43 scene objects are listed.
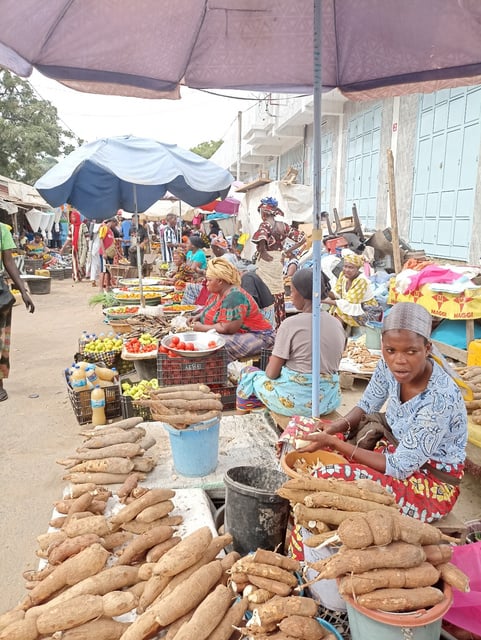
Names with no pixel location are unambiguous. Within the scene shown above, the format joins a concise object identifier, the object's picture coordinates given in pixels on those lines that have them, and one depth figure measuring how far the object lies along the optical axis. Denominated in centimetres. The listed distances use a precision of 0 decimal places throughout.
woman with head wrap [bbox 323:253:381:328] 689
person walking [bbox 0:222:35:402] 546
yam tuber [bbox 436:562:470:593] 160
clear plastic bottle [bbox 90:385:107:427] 471
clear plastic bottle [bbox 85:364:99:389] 483
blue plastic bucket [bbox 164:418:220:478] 298
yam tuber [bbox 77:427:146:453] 309
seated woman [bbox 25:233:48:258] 2047
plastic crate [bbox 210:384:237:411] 478
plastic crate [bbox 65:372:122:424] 479
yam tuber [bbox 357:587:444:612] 151
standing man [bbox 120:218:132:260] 1833
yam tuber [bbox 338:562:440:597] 154
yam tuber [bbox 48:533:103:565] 212
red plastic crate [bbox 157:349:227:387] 442
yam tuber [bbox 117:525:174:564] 217
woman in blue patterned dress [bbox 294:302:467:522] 214
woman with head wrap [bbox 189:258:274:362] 508
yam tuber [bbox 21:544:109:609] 193
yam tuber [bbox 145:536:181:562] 218
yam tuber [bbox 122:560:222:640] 172
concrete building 764
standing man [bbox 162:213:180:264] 1558
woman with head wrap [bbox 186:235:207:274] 919
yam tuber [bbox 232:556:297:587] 183
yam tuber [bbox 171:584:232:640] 167
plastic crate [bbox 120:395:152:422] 462
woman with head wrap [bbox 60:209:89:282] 1600
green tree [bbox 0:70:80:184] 2377
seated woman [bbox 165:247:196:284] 944
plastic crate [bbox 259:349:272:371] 512
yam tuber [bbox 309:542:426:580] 157
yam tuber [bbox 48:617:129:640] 175
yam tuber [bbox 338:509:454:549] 160
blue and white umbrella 619
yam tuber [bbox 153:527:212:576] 192
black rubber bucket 231
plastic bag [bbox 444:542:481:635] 190
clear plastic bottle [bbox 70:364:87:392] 476
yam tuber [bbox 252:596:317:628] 166
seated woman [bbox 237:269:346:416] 352
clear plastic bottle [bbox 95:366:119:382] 509
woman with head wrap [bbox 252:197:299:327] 795
